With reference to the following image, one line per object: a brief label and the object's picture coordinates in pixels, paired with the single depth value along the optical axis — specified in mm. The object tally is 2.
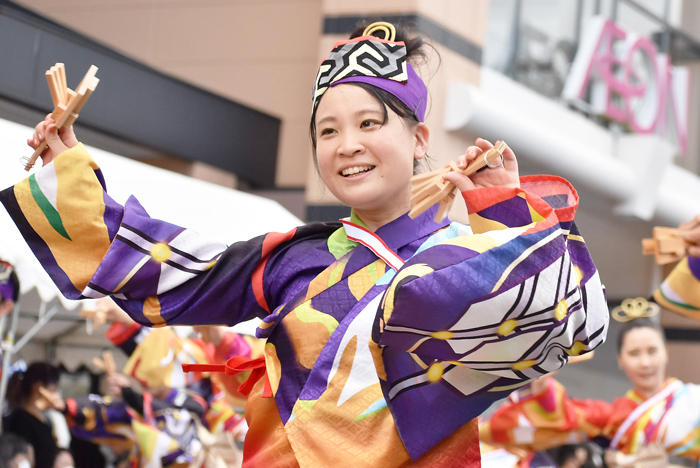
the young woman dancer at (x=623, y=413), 5598
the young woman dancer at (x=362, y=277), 3379
